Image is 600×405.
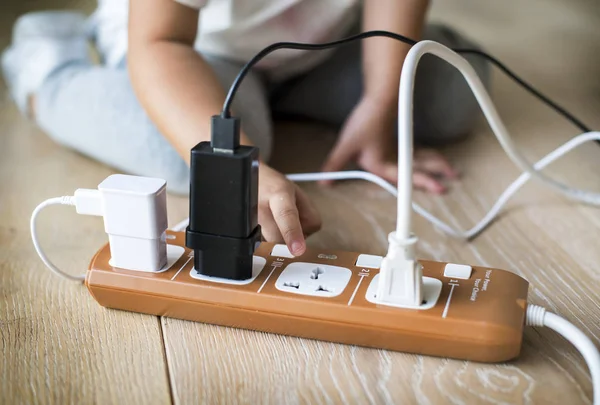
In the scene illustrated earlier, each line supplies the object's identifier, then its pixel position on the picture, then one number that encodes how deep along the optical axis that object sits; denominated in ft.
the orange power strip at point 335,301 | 1.43
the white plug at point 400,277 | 1.41
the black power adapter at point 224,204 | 1.43
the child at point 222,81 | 2.25
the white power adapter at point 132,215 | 1.53
